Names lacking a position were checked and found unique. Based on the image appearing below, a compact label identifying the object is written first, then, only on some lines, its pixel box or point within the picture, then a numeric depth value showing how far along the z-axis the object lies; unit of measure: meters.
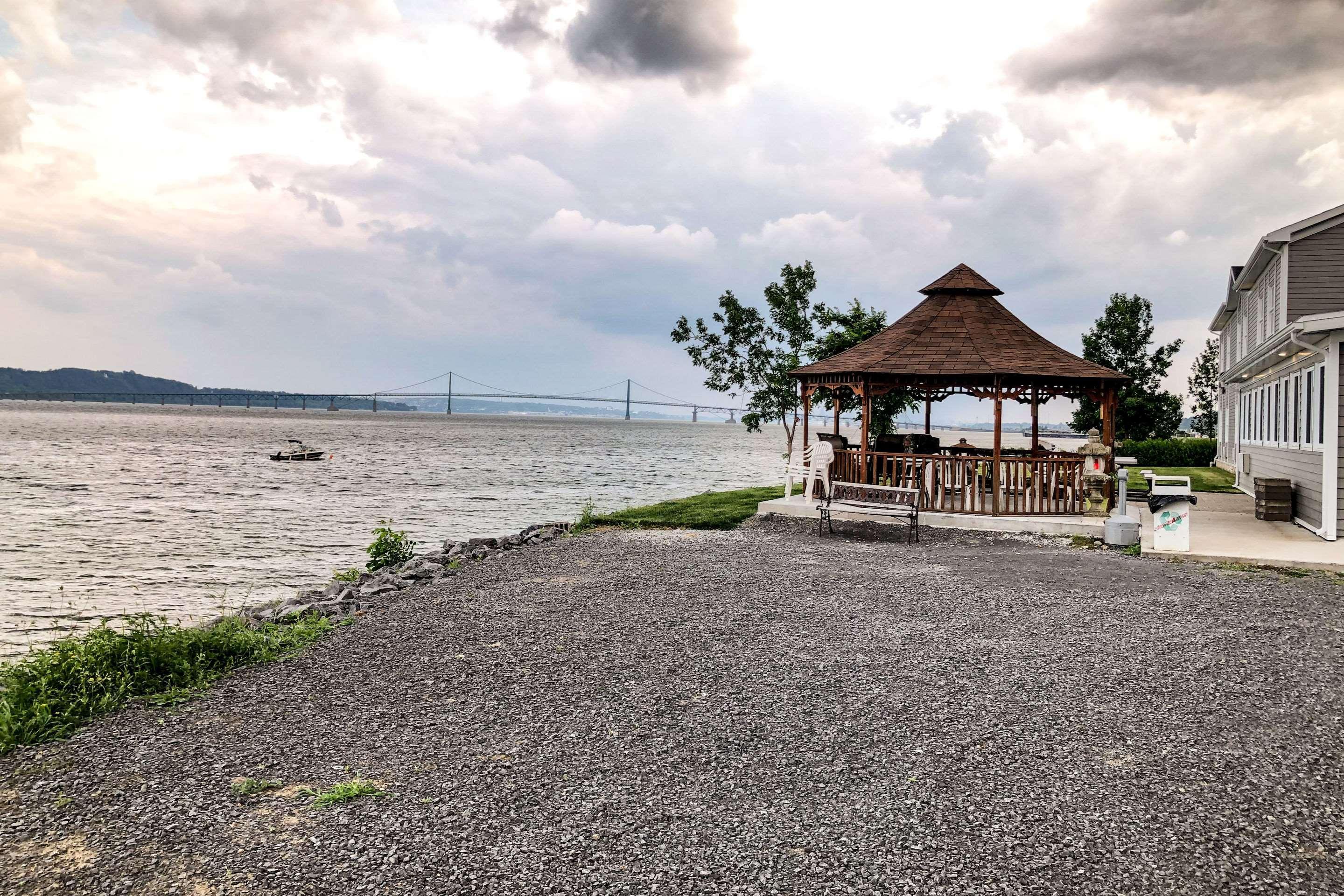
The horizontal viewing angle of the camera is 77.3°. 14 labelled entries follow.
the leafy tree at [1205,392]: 39.84
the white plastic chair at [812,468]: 15.98
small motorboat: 53.75
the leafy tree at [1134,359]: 36.03
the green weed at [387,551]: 12.87
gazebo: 15.00
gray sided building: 12.04
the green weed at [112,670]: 5.45
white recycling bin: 11.58
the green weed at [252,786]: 4.43
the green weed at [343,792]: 4.30
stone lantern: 14.53
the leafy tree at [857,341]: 23.31
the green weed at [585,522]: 14.97
